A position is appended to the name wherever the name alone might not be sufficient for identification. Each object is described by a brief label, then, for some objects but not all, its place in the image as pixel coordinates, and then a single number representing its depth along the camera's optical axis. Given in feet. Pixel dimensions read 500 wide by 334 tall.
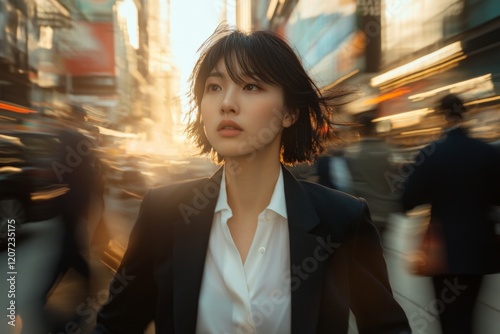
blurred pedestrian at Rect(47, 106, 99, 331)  12.59
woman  4.84
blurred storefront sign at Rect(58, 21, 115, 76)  143.02
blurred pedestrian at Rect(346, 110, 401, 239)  15.55
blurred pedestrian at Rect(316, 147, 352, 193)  16.58
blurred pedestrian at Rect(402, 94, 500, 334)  10.00
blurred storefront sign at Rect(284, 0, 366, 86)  61.72
